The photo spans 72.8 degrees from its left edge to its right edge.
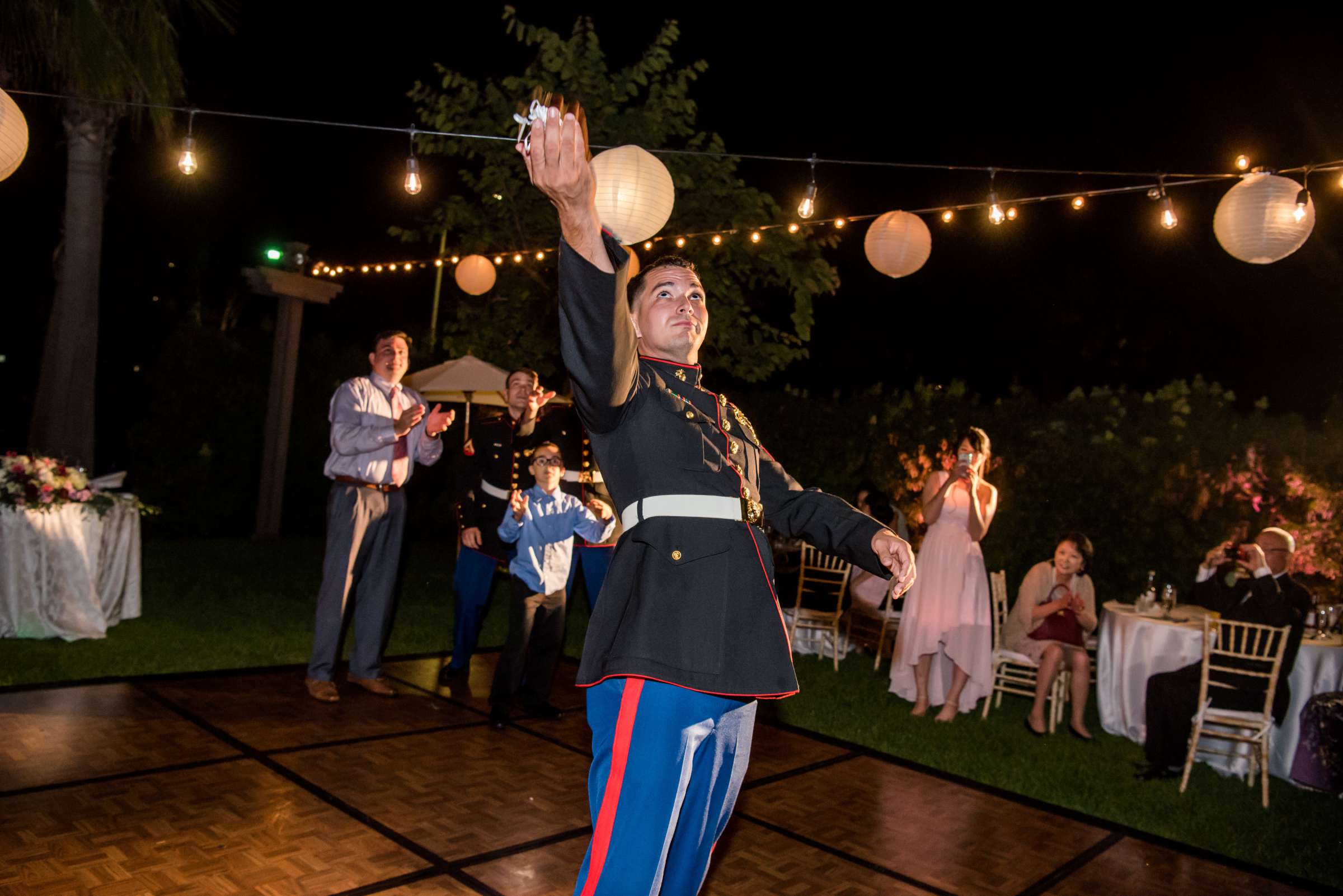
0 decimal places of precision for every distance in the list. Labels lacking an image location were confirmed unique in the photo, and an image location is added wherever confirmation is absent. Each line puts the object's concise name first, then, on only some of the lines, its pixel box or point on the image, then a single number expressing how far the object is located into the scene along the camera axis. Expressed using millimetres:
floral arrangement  5121
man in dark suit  4461
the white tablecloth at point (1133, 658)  4898
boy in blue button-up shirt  4316
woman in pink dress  5117
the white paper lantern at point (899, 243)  5324
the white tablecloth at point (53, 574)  5172
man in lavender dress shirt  4344
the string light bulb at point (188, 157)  5008
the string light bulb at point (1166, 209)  4609
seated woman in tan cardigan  5109
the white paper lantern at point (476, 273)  7594
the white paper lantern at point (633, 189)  4488
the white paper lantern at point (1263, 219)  3938
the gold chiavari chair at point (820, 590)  6434
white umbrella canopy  7664
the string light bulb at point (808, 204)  5273
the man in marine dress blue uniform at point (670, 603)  1519
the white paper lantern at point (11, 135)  3594
